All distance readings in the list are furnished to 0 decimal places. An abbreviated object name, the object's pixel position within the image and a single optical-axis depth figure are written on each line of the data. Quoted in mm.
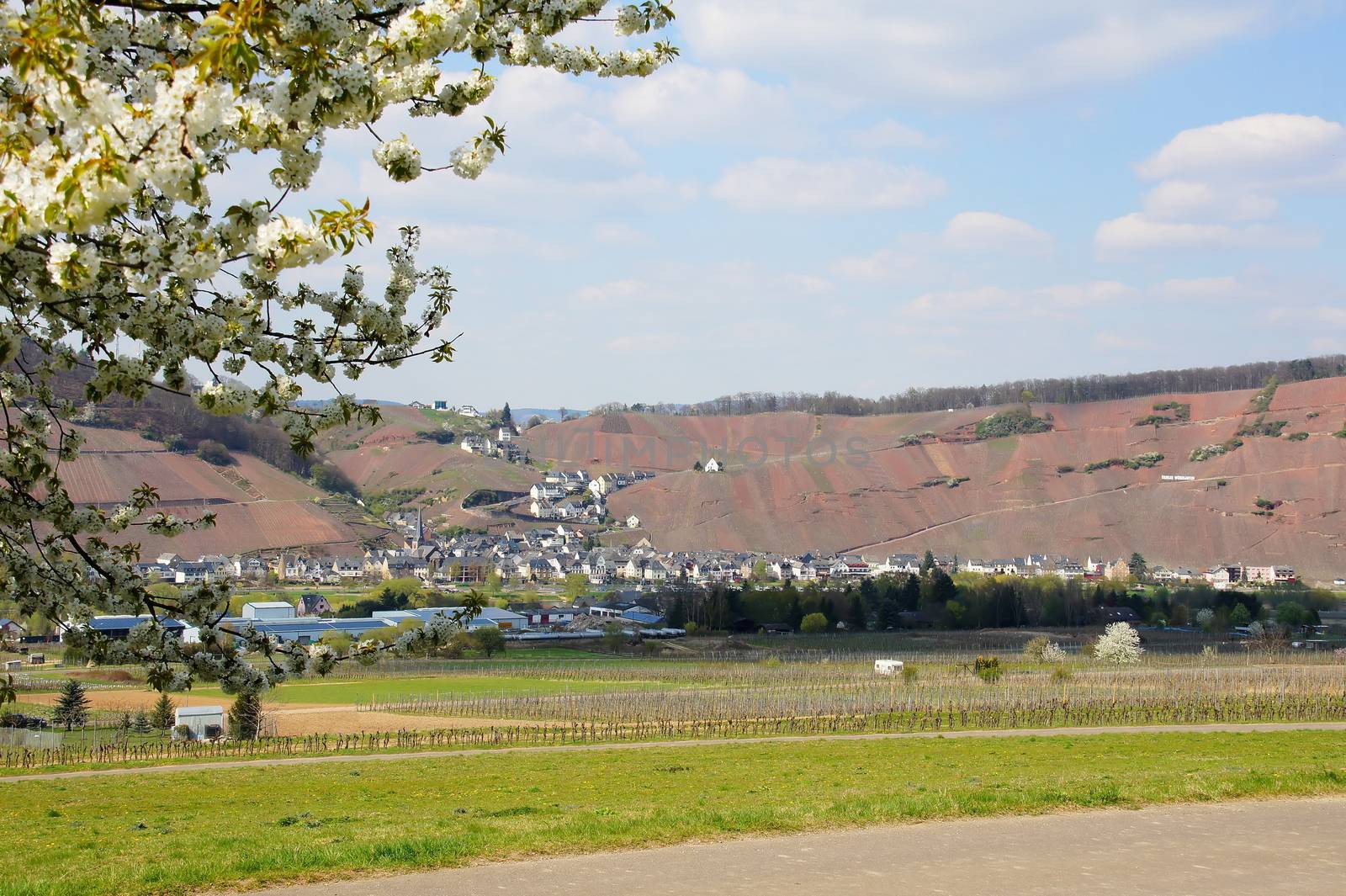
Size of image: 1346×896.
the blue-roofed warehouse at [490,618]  101431
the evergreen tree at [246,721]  45781
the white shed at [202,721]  48812
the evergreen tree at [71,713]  49875
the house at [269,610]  97938
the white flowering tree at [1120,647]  76062
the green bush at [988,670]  64562
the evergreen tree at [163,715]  50906
